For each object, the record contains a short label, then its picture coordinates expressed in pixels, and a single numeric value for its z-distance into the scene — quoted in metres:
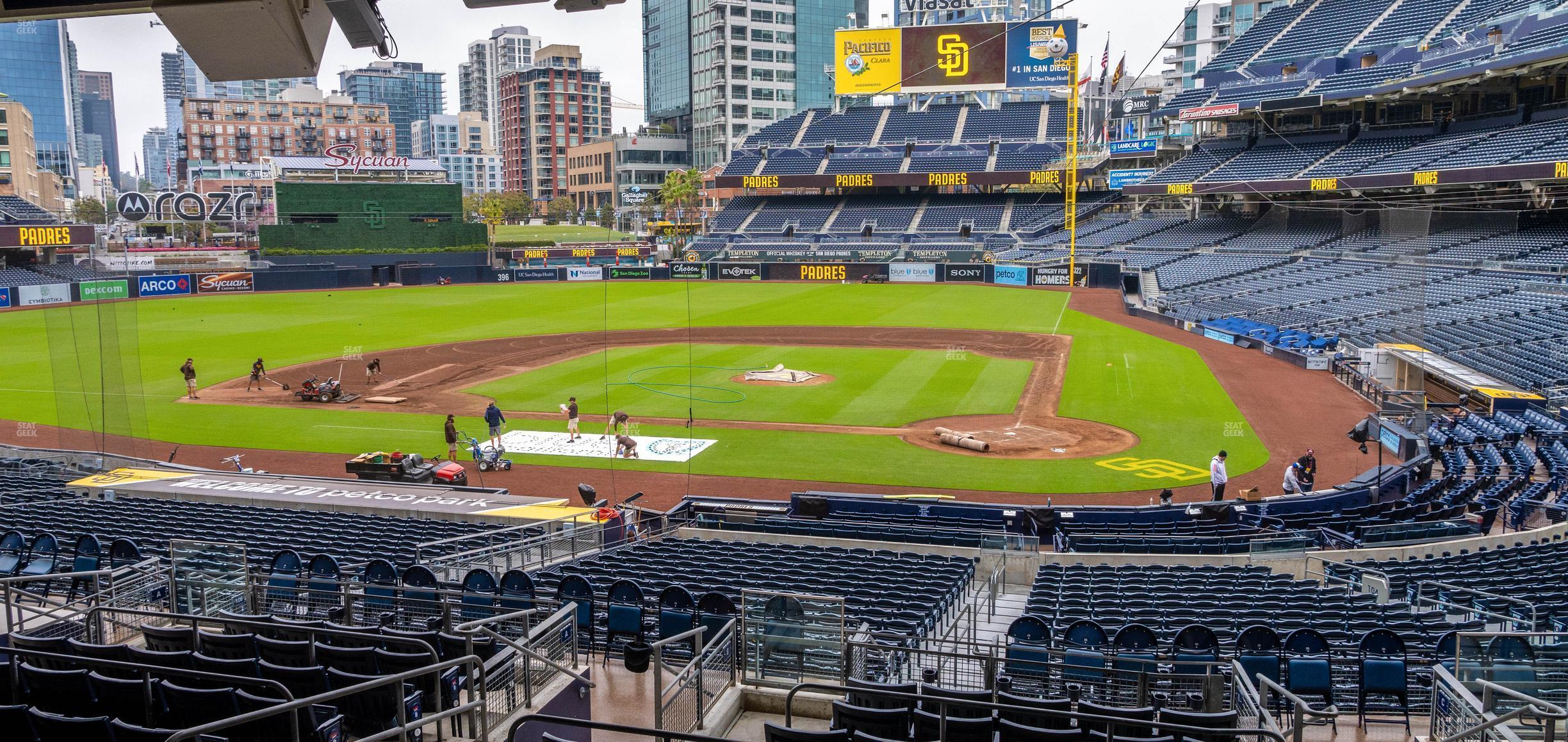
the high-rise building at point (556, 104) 194.00
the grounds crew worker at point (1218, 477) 23.52
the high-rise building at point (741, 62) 145.50
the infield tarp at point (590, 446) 29.12
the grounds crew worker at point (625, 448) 28.67
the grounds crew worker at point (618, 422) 28.97
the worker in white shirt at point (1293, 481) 23.91
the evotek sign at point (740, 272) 87.19
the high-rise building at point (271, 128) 173.50
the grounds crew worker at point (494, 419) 28.12
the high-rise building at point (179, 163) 148.62
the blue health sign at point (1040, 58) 88.25
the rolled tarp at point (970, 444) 29.06
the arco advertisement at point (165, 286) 73.81
